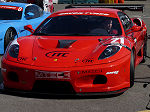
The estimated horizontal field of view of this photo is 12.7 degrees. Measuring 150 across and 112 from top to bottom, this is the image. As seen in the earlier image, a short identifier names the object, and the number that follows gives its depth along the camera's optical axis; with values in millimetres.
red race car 8772
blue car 15731
